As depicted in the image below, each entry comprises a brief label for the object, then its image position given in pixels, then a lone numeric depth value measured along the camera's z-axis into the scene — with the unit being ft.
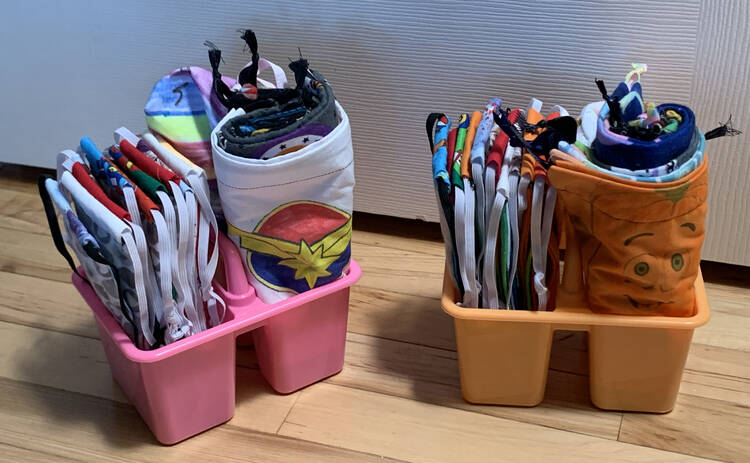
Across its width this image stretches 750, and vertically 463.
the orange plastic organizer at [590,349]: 3.13
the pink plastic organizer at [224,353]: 3.06
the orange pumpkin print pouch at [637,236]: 2.82
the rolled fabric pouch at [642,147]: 2.81
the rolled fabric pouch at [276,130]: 2.97
